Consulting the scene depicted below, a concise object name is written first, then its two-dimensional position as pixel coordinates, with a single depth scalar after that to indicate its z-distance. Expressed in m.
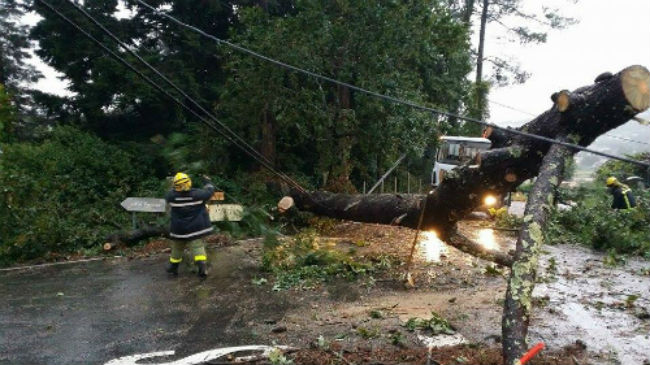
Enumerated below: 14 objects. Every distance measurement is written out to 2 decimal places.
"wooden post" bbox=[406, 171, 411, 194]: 19.64
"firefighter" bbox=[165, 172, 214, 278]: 6.78
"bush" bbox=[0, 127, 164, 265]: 8.27
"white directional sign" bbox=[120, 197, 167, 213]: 9.49
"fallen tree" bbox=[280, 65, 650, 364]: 3.66
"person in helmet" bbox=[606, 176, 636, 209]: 10.62
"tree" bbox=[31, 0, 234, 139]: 14.66
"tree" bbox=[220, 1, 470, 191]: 12.15
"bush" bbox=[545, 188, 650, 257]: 8.76
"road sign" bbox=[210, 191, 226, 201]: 7.91
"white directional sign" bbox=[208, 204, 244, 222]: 9.09
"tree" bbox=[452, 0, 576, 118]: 23.27
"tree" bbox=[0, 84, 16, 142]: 12.92
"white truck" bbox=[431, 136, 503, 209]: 14.45
